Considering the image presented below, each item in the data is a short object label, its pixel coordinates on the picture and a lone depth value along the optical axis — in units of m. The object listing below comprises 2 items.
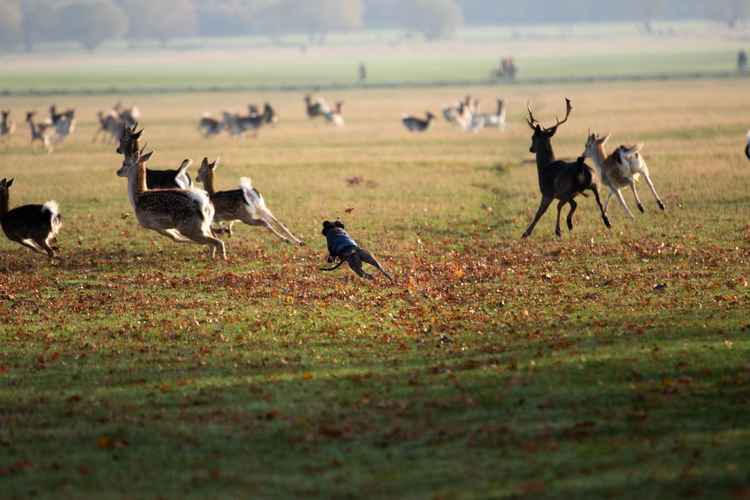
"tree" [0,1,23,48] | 192.88
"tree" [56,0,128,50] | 195.88
